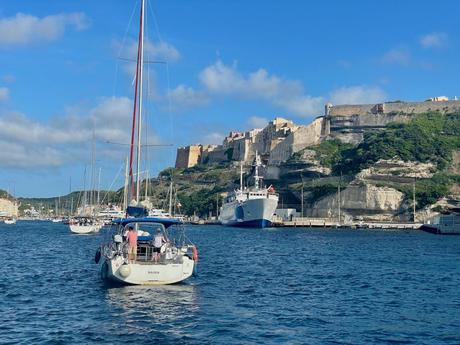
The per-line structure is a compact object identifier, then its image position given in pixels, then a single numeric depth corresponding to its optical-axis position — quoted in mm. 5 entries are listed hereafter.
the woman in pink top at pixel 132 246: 29261
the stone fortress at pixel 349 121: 169250
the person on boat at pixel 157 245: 29891
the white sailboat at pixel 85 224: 90375
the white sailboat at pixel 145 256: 28281
